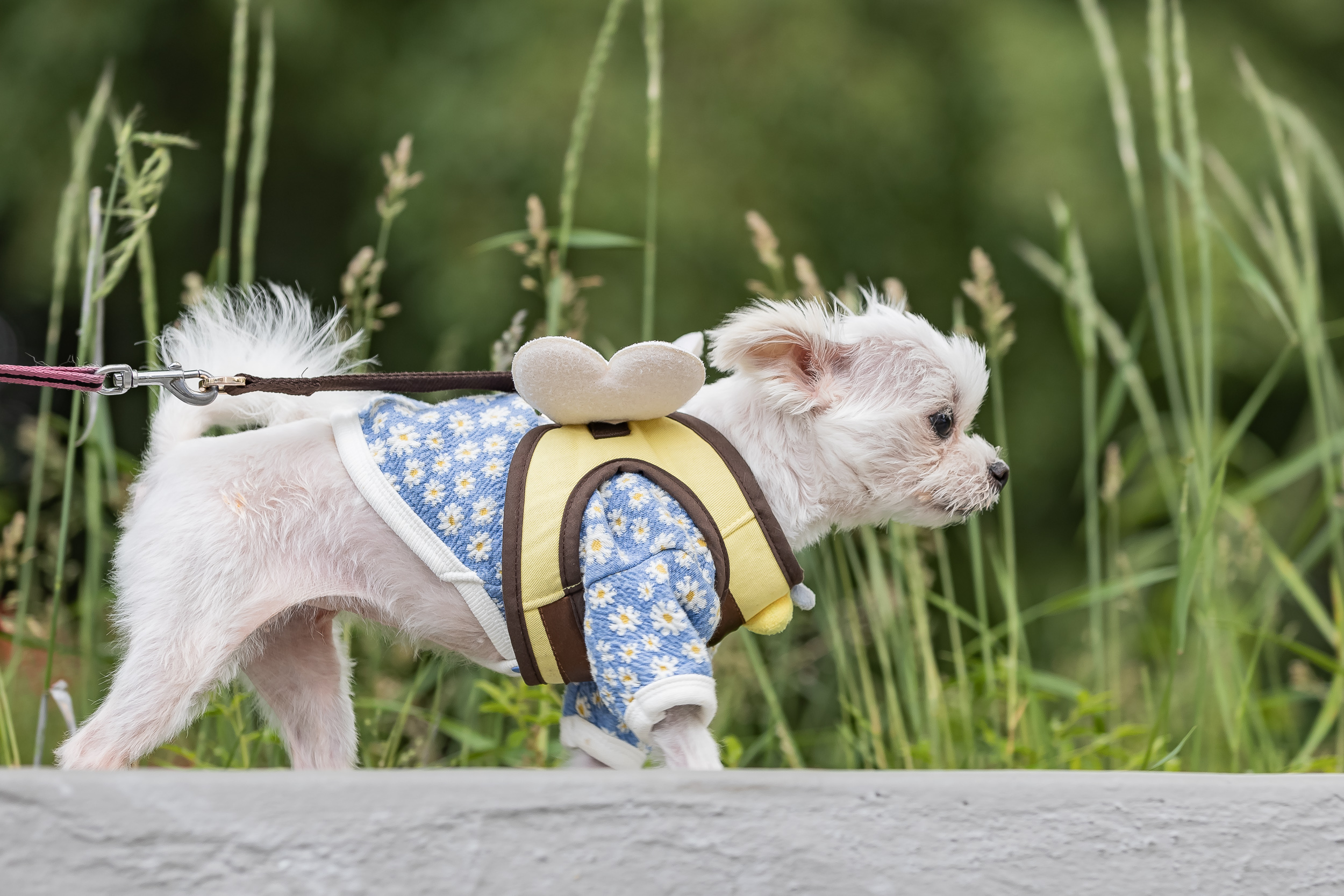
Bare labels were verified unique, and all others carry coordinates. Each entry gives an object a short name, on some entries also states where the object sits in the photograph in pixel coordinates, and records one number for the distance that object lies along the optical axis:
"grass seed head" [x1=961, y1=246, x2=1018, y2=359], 2.67
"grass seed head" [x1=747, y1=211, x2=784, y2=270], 2.68
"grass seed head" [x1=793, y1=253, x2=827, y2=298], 2.67
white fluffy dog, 2.40
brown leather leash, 2.44
